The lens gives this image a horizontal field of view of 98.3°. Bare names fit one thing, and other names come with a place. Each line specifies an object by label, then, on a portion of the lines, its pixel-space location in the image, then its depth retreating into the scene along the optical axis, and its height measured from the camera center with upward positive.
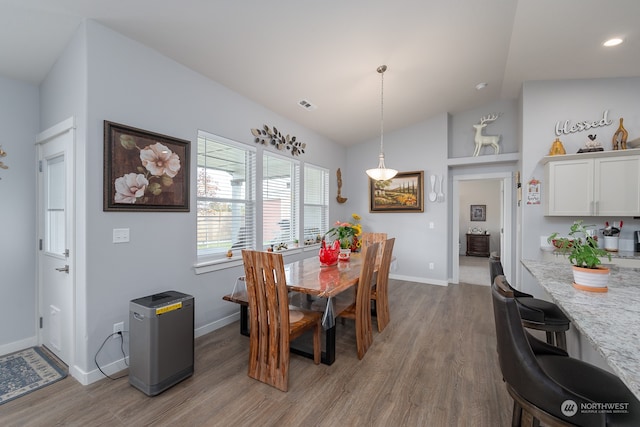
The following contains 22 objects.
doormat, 2.09 -1.35
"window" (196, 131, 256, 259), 3.14 +0.19
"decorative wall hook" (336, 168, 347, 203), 5.77 +0.48
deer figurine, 4.80 +1.30
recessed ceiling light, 2.83 +1.76
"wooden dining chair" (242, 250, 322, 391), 2.06 -0.87
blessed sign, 3.53 +1.13
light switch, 2.33 -0.21
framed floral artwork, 2.29 +0.37
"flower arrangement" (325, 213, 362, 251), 3.38 -0.27
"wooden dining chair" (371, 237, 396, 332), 3.15 -0.89
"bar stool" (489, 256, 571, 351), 1.83 -0.71
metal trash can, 2.02 -1.00
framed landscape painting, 5.36 +0.36
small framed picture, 8.42 -0.03
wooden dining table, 2.24 -0.62
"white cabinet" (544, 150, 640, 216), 3.20 +0.34
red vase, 3.04 -0.49
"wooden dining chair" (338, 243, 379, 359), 2.57 -0.93
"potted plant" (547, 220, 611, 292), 1.51 -0.32
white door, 2.30 -0.25
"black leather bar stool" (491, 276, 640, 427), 1.01 -0.71
